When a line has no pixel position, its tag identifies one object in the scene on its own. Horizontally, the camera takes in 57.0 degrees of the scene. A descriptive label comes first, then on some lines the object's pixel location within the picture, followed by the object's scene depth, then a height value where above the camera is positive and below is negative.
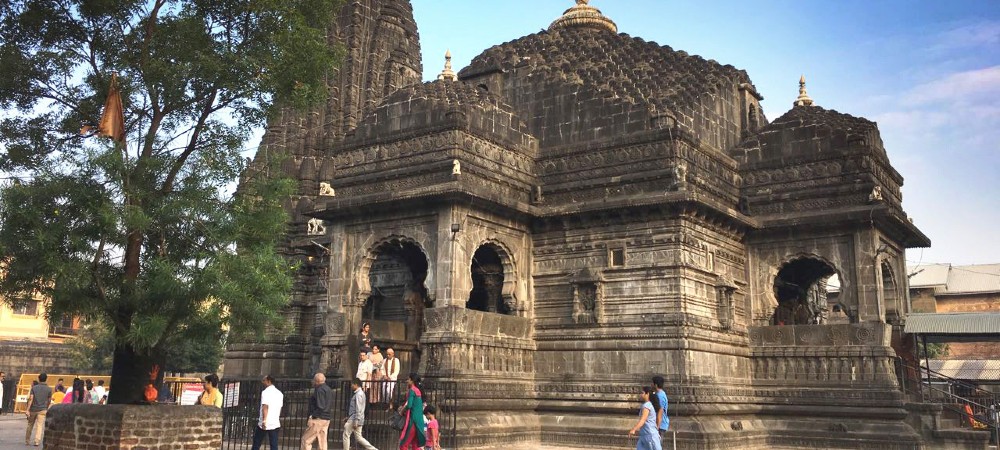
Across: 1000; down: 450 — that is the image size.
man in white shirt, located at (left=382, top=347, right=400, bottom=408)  18.80 +0.73
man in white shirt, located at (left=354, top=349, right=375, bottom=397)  18.91 +0.65
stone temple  20.20 +3.62
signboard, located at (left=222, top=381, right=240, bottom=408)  18.89 +0.15
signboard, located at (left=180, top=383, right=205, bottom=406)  24.33 +0.21
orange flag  13.47 +4.09
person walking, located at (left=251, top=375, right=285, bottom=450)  15.08 -0.17
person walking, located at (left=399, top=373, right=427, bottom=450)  14.64 -0.34
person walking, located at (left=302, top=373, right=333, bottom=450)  15.34 -0.20
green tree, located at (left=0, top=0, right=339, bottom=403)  12.92 +3.28
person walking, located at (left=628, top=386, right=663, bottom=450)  13.74 -0.37
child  15.01 -0.43
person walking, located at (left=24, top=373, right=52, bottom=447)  19.56 -0.15
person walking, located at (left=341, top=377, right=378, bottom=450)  15.92 -0.27
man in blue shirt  14.45 -0.10
